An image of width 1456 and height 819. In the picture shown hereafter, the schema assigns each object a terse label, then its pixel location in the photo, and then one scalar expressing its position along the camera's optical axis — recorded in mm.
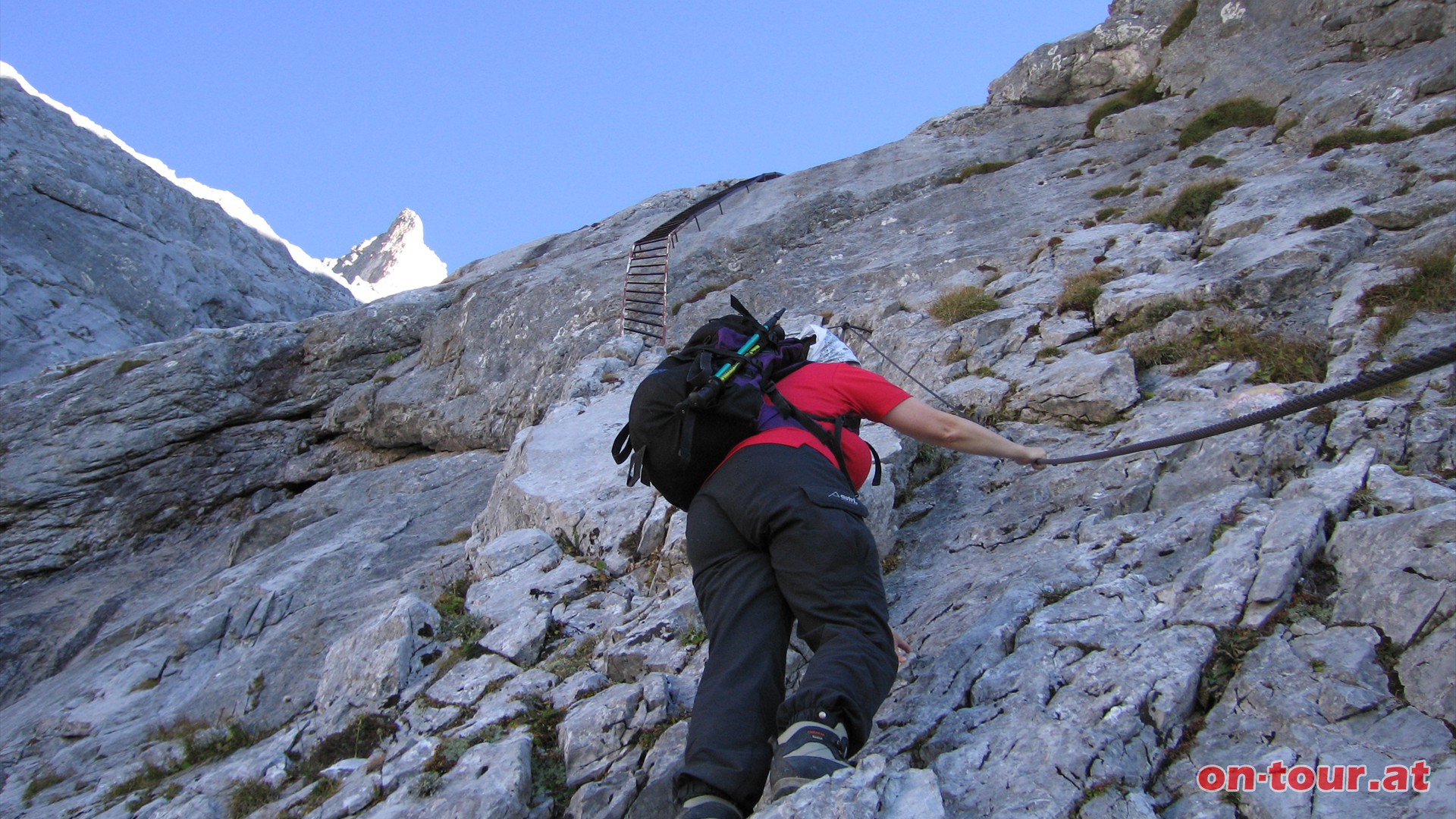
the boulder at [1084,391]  8016
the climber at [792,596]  3611
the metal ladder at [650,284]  15852
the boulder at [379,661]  6641
